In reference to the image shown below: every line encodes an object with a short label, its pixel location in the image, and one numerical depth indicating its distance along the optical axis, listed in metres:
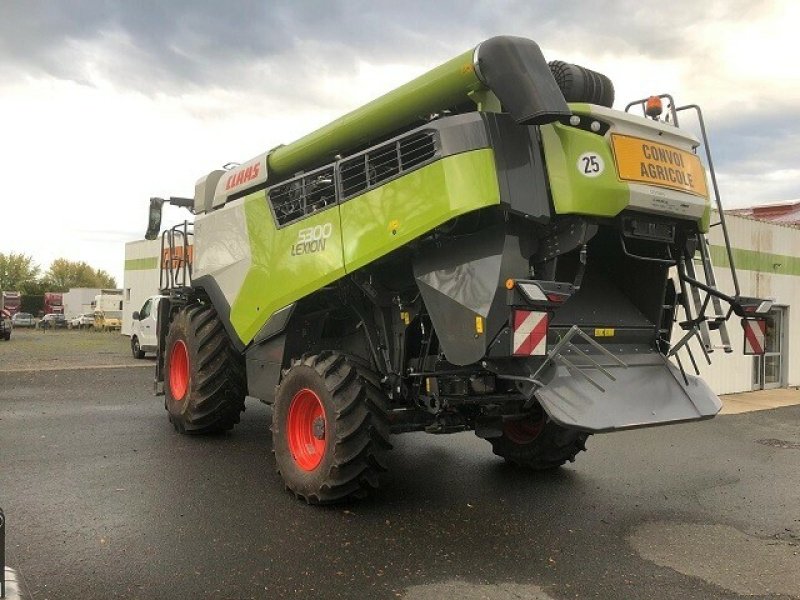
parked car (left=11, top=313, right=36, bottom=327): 44.72
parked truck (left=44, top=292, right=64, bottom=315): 56.33
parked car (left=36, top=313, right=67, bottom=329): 45.72
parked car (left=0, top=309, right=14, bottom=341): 27.42
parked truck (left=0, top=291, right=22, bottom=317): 51.28
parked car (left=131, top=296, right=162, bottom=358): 18.69
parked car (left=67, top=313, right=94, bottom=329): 44.25
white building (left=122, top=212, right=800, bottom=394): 13.85
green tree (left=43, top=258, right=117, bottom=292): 78.06
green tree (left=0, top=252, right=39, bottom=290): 71.56
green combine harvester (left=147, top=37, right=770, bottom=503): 4.34
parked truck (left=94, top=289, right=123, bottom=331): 40.05
